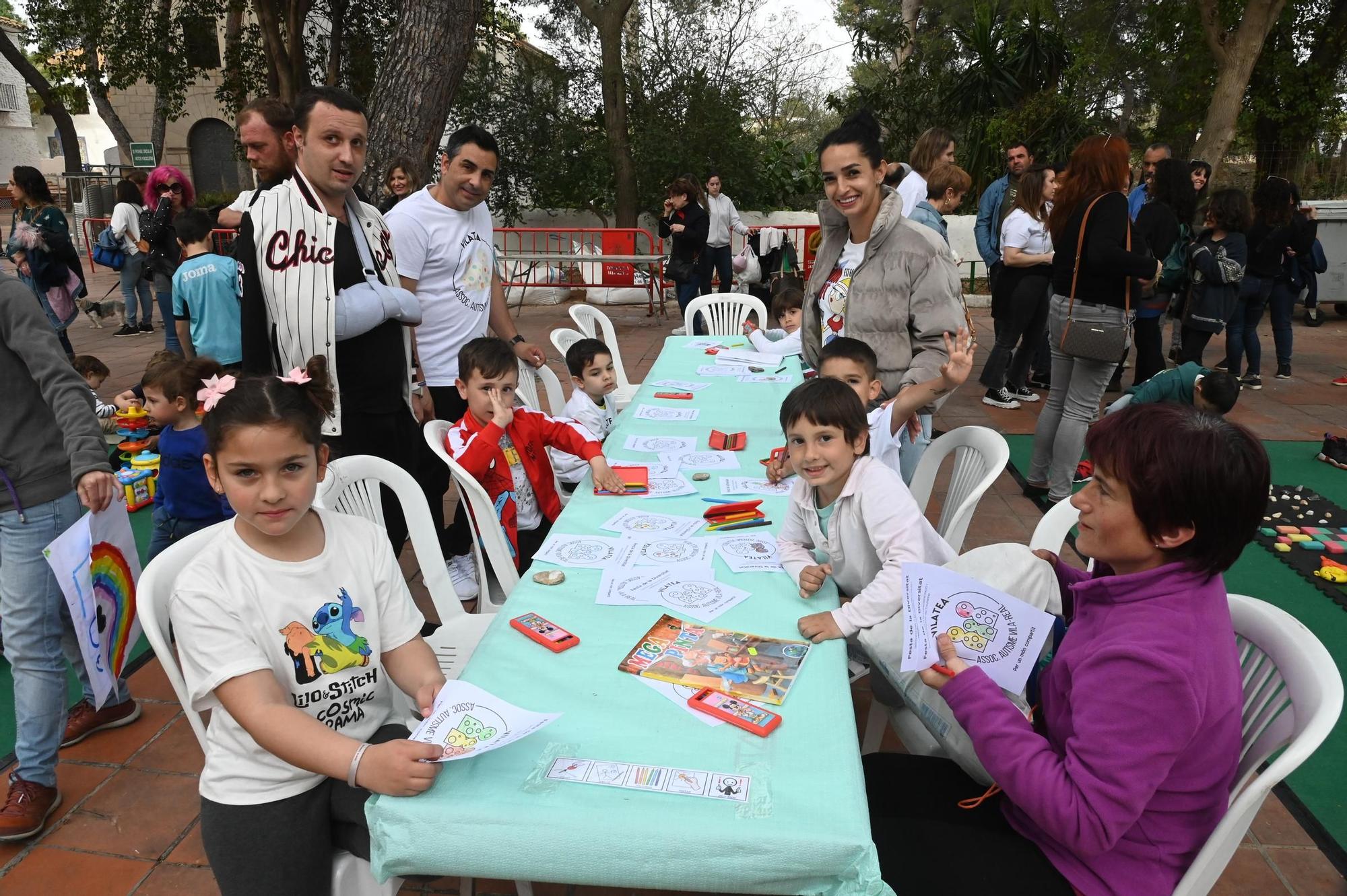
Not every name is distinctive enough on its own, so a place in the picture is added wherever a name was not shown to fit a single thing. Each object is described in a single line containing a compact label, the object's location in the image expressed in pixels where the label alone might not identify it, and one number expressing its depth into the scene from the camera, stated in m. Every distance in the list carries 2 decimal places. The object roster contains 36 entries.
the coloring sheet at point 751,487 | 2.66
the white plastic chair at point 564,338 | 4.80
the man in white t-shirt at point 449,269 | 3.28
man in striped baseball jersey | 2.54
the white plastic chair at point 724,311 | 6.07
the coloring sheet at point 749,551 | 2.13
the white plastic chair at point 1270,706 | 1.32
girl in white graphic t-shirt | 1.49
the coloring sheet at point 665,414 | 3.49
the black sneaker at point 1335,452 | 5.09
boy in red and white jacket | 2.77
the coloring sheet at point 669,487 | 2.62
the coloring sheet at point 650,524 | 2.35
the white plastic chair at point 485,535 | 2.55
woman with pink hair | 6.96
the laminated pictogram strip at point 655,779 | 1.33
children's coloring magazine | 1.63
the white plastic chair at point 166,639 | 1.64
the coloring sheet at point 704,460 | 2.91
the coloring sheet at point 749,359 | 4.47
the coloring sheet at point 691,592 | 1.92
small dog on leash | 9.31
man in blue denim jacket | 6.43
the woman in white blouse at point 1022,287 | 5.77
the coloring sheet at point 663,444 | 3.08
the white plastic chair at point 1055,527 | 2.16
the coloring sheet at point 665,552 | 2.15
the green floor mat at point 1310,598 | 2.42
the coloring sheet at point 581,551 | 2.15
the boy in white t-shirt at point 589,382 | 3.76
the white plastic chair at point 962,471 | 2.51
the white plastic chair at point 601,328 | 5.21
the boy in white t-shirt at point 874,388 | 2.71
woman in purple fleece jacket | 1.25
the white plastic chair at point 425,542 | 2.33
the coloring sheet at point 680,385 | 4.00
